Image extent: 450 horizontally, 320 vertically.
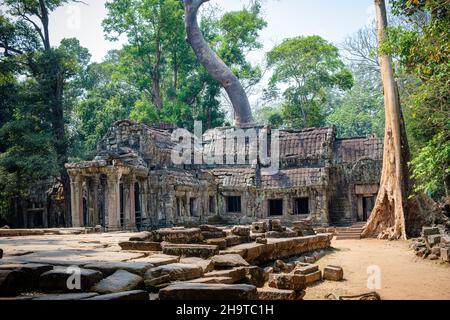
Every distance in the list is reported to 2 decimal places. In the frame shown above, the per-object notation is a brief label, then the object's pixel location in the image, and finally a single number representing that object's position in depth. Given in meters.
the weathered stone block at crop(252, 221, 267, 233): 12.99
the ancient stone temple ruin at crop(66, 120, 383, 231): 20.28
